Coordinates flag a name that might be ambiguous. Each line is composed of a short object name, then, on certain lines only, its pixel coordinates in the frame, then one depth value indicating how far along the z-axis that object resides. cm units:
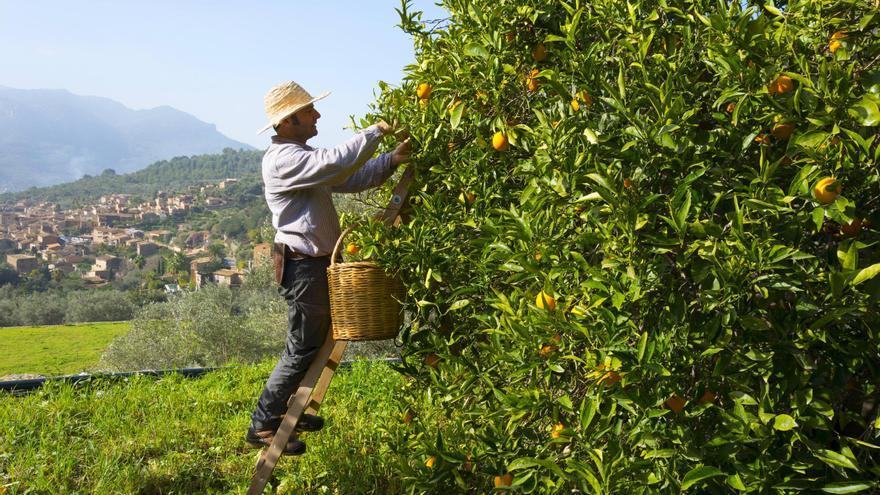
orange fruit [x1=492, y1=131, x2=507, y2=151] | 257
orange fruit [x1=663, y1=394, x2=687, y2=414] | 199
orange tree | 186
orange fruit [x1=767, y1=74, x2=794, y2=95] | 192
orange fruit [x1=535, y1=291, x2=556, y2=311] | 211
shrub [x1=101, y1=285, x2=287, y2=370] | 1364
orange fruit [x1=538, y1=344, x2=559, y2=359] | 217
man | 313
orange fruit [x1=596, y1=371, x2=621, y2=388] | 197
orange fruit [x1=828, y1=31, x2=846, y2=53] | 190
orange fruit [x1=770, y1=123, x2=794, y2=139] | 197
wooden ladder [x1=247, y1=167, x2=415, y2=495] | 322
